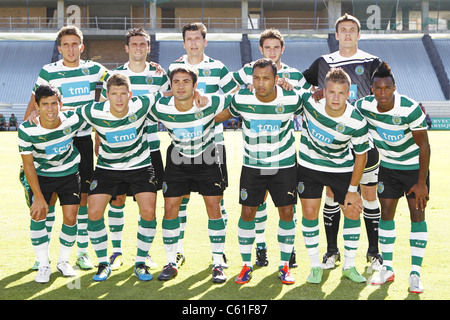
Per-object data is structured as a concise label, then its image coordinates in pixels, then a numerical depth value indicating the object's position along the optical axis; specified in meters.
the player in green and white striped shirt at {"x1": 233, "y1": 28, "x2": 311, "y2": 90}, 5.92
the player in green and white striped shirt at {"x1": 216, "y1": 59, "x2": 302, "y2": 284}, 5.28
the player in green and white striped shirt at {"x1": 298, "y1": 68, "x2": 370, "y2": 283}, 5.14
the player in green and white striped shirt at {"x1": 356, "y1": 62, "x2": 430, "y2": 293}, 4.96
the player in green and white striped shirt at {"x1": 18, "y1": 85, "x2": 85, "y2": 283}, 5.25
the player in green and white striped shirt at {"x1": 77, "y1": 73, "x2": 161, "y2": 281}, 5.34
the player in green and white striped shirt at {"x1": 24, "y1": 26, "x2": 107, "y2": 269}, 5.88
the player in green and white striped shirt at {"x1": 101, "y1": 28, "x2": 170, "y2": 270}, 5.95
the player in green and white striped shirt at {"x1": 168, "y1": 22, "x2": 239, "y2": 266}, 6.11
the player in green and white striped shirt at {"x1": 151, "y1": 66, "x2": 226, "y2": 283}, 5.38
